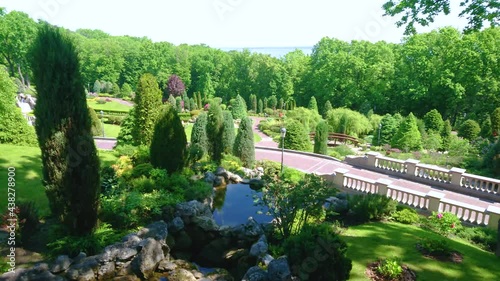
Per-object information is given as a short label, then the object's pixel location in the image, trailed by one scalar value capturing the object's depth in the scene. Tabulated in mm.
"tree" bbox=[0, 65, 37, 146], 15180
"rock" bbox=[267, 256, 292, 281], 6090
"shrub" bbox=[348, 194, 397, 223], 10094
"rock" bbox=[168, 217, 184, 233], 9117
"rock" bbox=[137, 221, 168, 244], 8148
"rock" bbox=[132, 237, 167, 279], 7156
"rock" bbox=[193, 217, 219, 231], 9353
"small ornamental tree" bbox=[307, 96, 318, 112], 41259
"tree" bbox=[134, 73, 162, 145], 14898
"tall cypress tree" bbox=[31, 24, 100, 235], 7023
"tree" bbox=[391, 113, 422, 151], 24569
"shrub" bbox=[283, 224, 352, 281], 5691
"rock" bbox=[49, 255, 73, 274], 6605
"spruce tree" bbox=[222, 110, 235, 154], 18250
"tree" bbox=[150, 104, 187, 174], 12469
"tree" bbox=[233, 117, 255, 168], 17578
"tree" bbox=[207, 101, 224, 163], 17120
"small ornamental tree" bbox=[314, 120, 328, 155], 22031
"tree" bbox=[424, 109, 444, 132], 29219
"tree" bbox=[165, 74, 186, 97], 51188
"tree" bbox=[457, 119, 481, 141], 27195
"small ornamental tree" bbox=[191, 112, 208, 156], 17750
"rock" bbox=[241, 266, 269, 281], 6327
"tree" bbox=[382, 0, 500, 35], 8656
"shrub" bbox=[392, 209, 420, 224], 10125
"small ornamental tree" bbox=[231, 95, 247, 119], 40688
